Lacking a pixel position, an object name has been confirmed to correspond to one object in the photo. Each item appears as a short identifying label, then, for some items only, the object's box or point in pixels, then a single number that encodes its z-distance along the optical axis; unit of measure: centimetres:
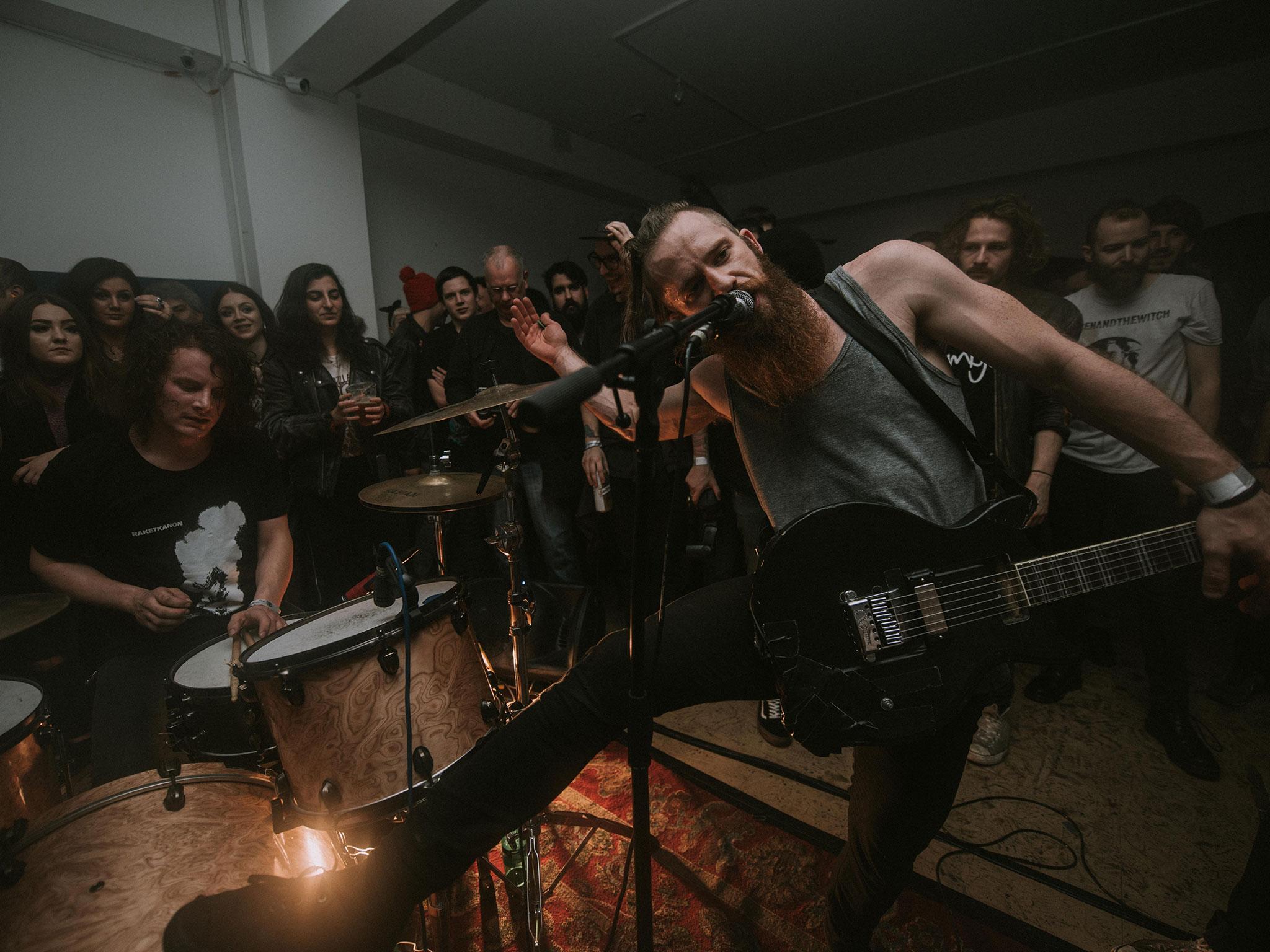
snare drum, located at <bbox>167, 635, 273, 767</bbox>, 162
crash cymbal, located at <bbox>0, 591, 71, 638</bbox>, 159
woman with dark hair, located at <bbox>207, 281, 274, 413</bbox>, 358
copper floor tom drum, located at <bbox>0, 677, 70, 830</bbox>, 135
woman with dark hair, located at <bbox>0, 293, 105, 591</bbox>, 269
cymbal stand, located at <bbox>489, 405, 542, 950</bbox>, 163
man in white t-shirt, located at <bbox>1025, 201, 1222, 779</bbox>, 249
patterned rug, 167
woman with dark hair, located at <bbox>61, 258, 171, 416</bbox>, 313
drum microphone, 150
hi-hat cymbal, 209
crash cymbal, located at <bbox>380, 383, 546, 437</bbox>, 186
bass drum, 110
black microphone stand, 76
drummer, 203
